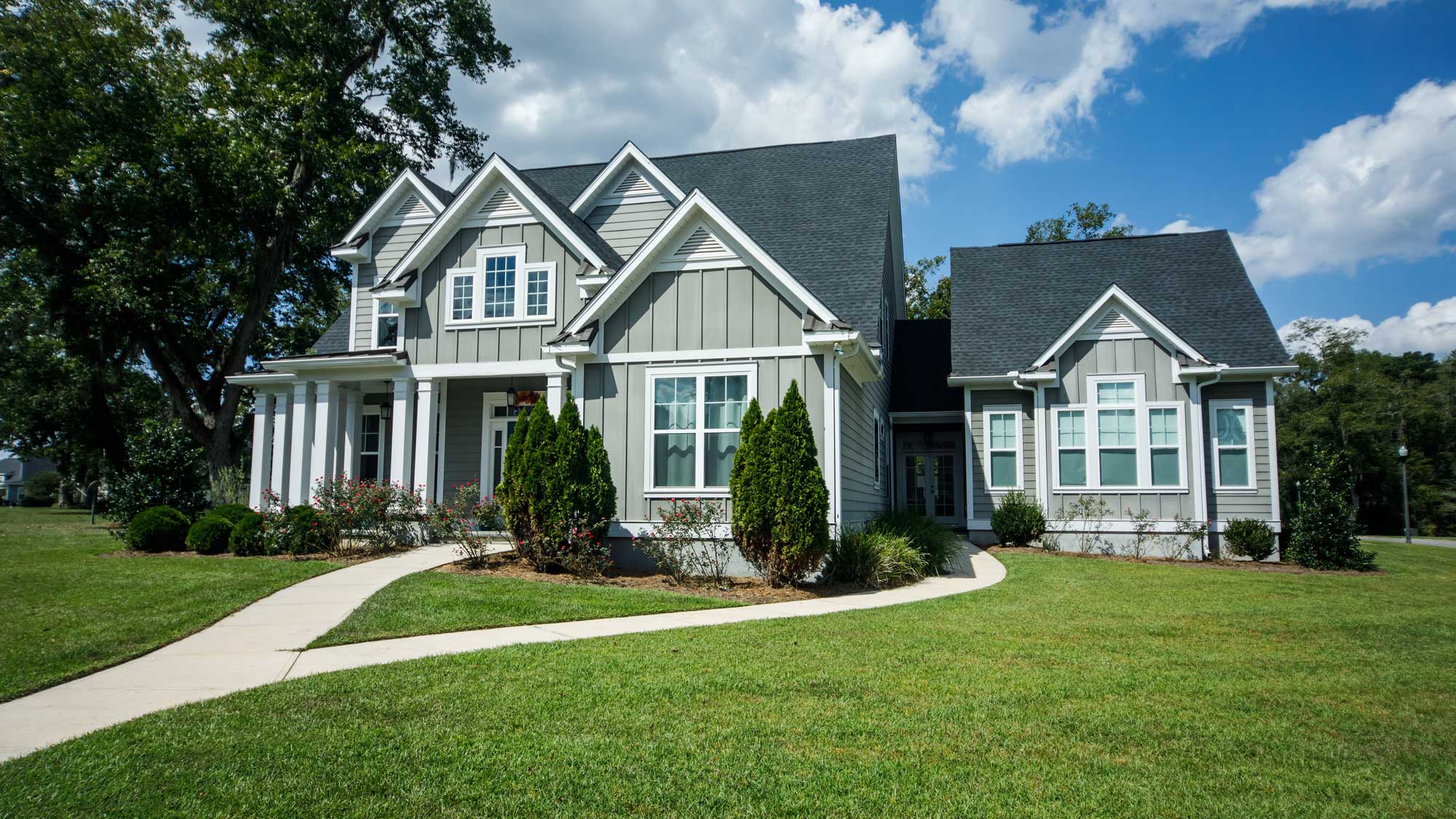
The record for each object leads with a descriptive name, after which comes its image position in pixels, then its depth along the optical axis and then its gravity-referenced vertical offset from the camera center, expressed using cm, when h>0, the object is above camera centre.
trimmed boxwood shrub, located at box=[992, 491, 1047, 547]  1744 -106
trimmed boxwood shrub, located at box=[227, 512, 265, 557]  1395 -116
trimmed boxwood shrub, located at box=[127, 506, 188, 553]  1476 -112
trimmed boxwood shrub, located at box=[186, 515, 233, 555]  1427 -116
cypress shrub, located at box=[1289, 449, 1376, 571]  1534 -99
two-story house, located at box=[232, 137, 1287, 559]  1298 +232
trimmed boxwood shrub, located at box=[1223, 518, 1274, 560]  1617 -128
